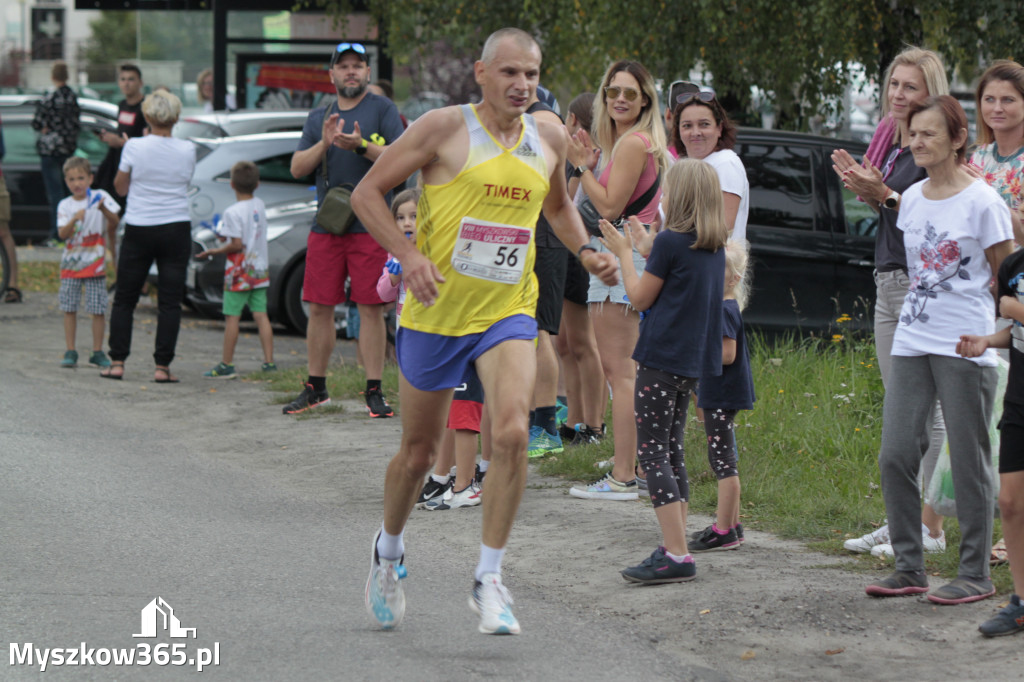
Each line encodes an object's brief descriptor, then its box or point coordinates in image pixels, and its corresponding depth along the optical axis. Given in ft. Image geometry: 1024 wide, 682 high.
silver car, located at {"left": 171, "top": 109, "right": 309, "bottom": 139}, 91.81
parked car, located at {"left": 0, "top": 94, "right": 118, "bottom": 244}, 125.80
